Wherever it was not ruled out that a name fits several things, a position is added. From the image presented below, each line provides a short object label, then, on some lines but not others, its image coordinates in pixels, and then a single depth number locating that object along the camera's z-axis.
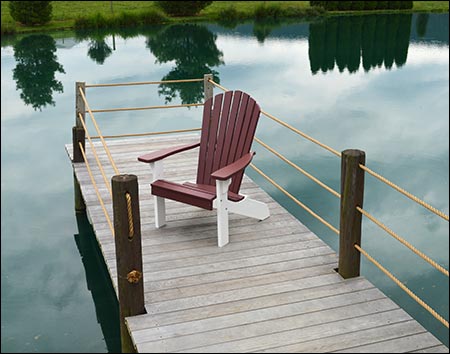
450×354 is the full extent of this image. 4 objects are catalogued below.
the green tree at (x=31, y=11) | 21.12
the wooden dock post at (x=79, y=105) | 5.75
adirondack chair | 3.78
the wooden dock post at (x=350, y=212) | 3.14
